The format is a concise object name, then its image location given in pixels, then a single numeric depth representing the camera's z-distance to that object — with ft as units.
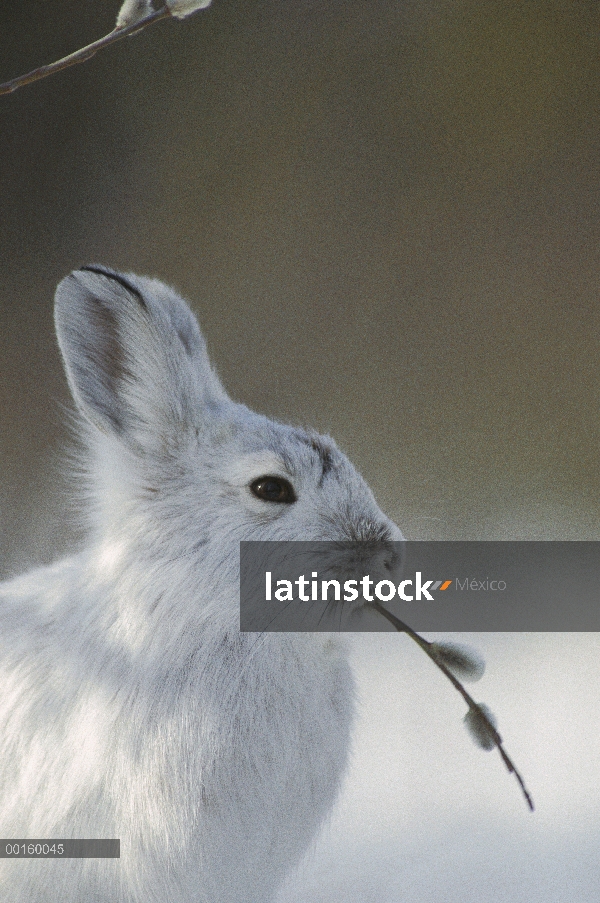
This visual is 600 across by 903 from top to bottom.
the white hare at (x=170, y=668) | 15.70
